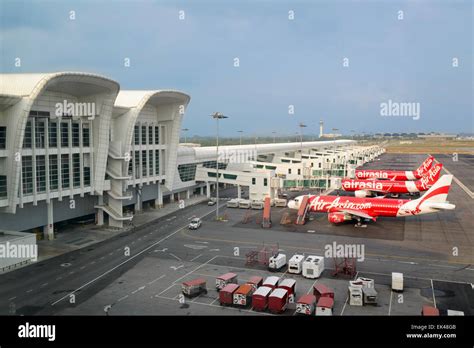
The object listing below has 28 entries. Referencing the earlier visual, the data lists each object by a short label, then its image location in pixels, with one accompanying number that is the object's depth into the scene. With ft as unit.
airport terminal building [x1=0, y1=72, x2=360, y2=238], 162.71
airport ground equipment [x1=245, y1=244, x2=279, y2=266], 155.32
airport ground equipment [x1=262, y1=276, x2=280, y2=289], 120.92
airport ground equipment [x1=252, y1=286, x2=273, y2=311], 111.24
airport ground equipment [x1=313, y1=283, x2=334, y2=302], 115.14
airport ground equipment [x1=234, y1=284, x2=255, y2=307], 113.60
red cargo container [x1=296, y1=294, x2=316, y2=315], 107.24
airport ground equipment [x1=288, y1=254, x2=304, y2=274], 141.59
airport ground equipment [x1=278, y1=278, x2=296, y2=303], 116.98
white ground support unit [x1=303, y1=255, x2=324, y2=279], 136.67
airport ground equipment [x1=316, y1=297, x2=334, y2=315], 106.01
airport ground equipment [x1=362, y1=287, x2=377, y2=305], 114.73
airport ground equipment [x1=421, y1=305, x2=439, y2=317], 99.12
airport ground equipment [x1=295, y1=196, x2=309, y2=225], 223.30
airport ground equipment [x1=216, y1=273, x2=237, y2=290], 125.70
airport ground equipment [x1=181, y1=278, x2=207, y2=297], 120.67
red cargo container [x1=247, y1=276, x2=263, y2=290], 121.80
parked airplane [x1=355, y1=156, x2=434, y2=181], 346.13
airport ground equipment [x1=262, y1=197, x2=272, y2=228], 218.59
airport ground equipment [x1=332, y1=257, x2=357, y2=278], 141.28
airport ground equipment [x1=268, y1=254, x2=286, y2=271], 144.86
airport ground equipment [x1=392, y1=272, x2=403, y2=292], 124.67
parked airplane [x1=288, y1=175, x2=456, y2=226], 200.23
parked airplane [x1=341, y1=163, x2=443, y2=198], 287.07
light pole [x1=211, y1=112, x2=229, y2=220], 234.99
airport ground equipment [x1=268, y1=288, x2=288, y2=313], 109.19
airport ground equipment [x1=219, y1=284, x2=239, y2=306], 114.52
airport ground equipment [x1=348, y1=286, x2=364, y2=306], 114.52
